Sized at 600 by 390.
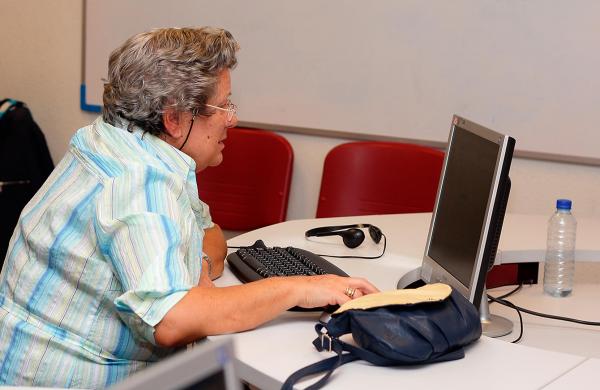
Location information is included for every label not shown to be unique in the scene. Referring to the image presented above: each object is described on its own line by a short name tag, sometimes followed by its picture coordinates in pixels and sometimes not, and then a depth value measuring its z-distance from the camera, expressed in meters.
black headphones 2.39
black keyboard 2.02
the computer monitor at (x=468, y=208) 1.72
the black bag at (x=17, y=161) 3.67
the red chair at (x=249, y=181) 3.47
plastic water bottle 2.48
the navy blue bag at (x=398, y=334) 1.50
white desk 1.50
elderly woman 1.60
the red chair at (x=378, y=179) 3.21
